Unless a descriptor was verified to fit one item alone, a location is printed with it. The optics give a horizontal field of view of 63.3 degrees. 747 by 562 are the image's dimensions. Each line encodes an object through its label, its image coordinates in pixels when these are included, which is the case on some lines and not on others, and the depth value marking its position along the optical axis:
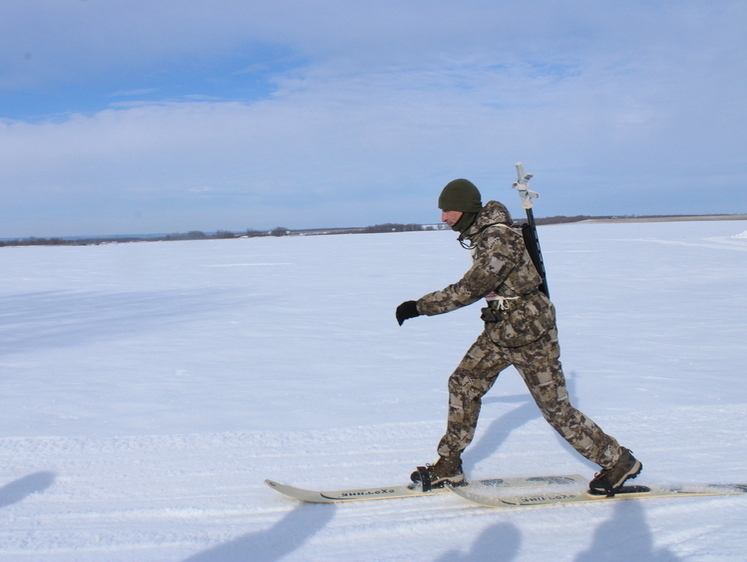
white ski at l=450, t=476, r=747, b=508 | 2.84
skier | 2.63
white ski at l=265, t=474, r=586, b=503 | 2.87
